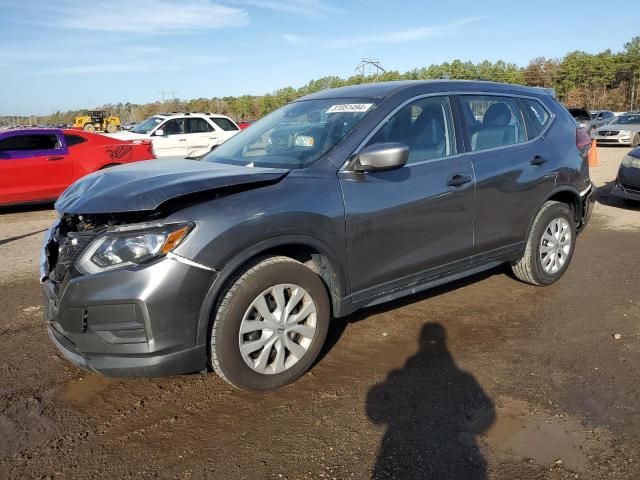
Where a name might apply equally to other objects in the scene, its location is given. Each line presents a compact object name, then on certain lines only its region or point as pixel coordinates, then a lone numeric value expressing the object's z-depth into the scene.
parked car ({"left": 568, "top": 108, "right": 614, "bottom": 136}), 26.27
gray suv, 2.77
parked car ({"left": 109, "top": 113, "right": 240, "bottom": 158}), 14.68
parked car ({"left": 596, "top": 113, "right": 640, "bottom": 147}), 20.84
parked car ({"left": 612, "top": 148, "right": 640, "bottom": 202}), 8.53
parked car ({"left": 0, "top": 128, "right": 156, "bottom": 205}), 9.04
